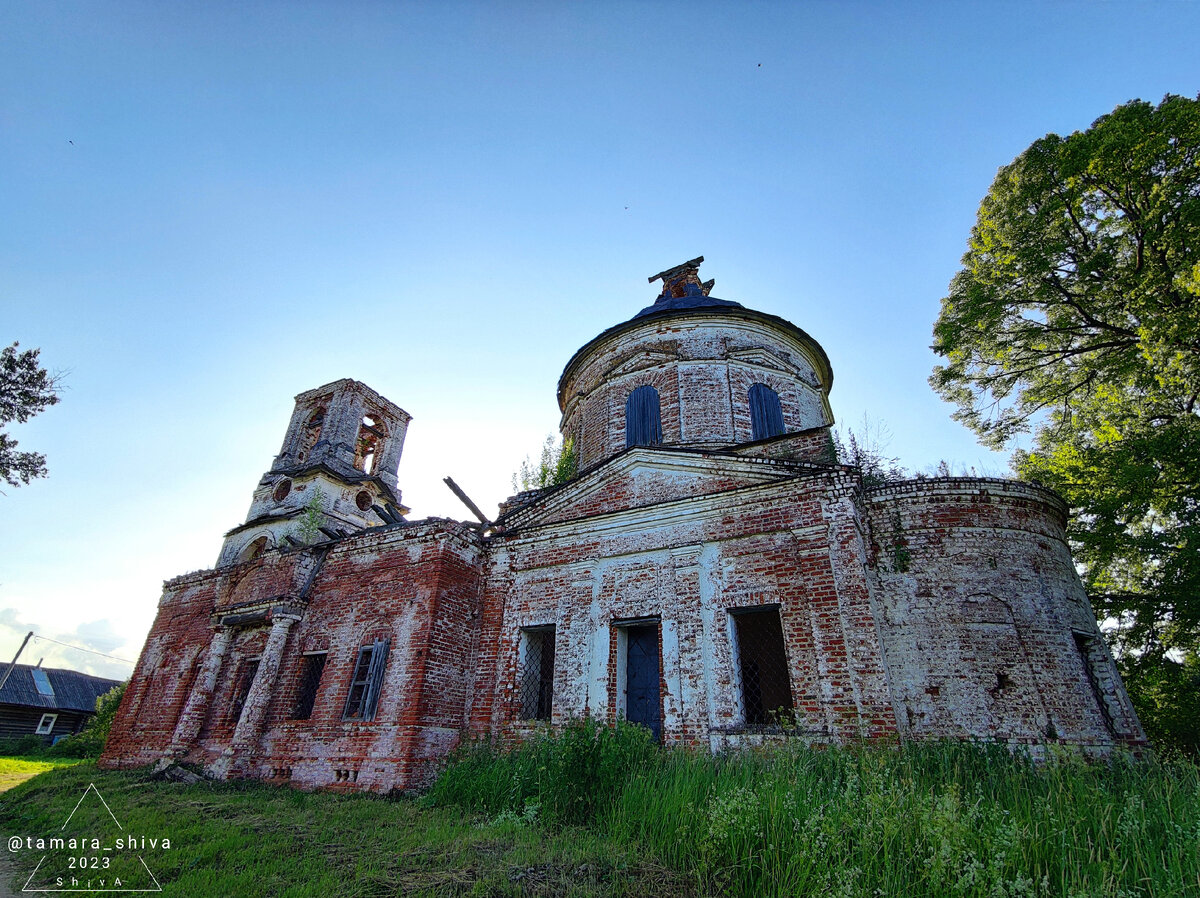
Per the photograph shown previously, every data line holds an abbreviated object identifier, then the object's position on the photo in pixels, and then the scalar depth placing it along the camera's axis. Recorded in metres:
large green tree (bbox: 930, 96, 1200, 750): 10.83
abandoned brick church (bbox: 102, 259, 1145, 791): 8.02
